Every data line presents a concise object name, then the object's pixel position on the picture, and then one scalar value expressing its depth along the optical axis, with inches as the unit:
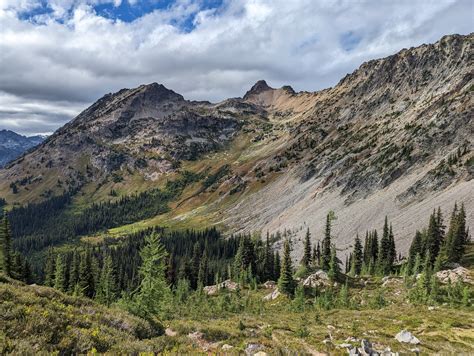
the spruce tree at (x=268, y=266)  3878.0
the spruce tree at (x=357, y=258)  3892.7
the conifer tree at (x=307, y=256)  3858.3
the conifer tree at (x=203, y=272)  4023.1
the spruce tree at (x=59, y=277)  2677.2
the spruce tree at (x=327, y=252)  3305.1
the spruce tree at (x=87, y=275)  2974.9
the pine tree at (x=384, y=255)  3408.0
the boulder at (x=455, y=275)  2110.0
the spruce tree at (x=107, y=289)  2528.5
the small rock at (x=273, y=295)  2536.4
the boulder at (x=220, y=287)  3235.2
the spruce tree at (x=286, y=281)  2505.2
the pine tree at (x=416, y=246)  3337.8
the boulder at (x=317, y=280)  2530.3
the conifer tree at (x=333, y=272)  2578.7
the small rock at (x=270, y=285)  3169.8
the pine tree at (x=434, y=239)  3218.5
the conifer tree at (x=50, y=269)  3210.9
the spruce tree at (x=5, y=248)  2544.3
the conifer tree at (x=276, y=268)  3893.7
